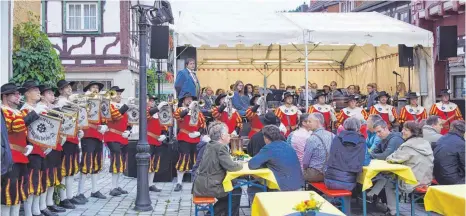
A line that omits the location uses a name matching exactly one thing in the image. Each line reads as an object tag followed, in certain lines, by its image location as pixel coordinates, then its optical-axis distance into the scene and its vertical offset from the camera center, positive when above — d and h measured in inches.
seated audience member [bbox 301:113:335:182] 294.4 -26.0
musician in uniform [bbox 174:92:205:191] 403.5 -21.0
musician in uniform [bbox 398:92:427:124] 529.2 -8.7
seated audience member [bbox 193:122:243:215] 273.3 -31.1
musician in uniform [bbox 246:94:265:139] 471.5 -11.1
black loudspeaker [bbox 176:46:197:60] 557.0 +53.4
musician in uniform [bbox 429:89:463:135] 519.2 -7.8
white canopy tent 514.3 +67.5
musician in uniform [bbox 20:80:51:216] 283.9 -26.7
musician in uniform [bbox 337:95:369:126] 500.4 -8.7
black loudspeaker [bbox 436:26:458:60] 587.2 +64.0
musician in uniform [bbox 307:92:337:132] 507.8 -6.9
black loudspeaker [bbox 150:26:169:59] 492.1 +56.8
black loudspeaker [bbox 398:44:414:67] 572.4 +48.3
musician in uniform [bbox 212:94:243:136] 450.0 -8.3
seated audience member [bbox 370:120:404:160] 318.7 -22.7
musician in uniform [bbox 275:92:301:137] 487.5 -10.8
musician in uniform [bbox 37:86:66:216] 302.5 -34.8
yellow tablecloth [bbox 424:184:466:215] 203.3 -38.1
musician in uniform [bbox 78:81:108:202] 360.5 -29.4
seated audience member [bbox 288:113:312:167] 316.2 -19.9
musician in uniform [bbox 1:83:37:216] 262.4 -21.9
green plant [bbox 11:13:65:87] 439.5 +39.2
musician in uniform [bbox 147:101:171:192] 406.6 -25.2
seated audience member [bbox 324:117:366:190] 279.9 -27.7
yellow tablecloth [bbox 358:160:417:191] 277.0 -35.8
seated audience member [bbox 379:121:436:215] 290.7 -28.5
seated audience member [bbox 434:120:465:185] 292.4 -29.2
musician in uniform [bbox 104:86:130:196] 375.4 -21.4
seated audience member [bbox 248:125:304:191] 274.1 -29.0
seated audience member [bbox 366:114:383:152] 345.4 -21.6
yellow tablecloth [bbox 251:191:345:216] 187.8 -36.4
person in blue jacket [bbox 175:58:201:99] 470.6 +19.2
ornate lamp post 340.8 -19.5
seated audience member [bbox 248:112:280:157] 341.5 -22.8
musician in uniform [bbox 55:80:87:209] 335.3 -33.1
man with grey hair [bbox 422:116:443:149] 337.4 -17.3
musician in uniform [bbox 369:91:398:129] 518.9 -7.4
